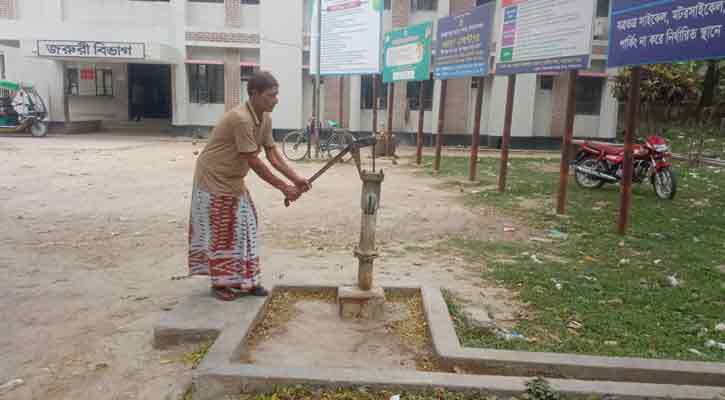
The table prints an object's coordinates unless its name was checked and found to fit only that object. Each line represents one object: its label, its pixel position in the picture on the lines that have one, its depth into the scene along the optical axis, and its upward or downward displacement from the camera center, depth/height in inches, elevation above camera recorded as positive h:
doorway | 916.0 +41.6
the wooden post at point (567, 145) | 295.1 -8.6
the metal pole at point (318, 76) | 567.2 +43.0
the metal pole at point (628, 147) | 248.1 -7.3
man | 138.3 -20.3
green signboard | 526.6 +66.8
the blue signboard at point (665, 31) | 208.4 +40.2
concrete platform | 105.3 -47.3
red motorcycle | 345.4 -22.5
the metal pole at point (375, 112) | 631.2 +9.6
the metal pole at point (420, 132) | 536.5 -8.5
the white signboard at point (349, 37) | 538.6 +80.6
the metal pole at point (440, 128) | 488.7 -3.8
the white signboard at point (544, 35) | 283.9 +49.8
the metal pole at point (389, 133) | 579.5 -11.3
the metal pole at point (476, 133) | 420.2 -5.9
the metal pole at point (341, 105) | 722.8 +20.0
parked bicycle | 568.1 -23.5
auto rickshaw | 726.5 -5.5
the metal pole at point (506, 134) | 362.0 -5.1
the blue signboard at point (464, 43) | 414.3 +62.5
